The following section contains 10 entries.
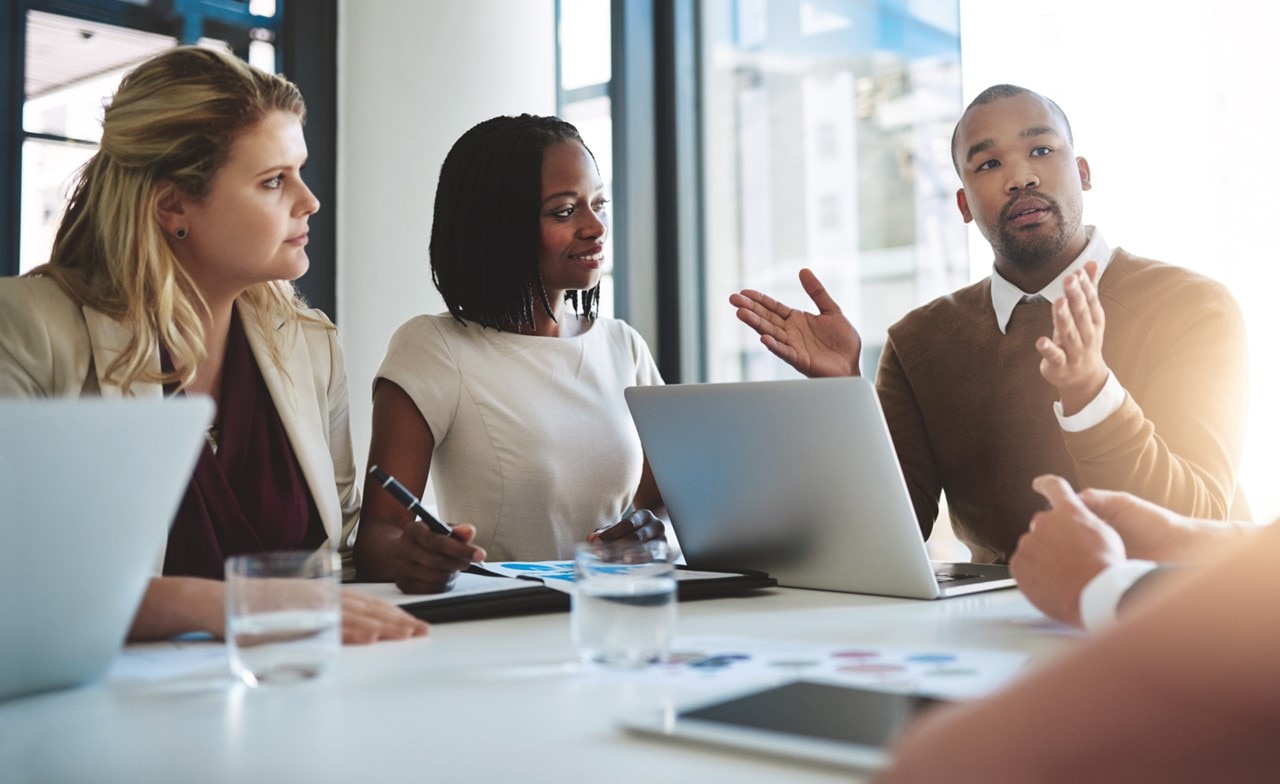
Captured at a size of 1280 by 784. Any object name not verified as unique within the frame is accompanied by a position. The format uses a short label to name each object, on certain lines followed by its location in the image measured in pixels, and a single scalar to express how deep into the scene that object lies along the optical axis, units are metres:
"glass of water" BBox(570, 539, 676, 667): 0.91
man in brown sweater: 1.72
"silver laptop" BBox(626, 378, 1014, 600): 1.21
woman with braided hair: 2.00
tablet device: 0.62
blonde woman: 1.54
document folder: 1.16
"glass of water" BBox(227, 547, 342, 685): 0.87
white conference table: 0.64
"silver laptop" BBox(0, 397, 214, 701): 0.77
